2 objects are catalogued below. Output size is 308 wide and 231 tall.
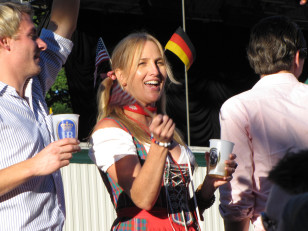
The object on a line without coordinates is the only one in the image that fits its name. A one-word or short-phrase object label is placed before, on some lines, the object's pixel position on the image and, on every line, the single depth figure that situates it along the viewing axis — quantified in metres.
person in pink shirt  4.75
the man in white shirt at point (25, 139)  3.85
